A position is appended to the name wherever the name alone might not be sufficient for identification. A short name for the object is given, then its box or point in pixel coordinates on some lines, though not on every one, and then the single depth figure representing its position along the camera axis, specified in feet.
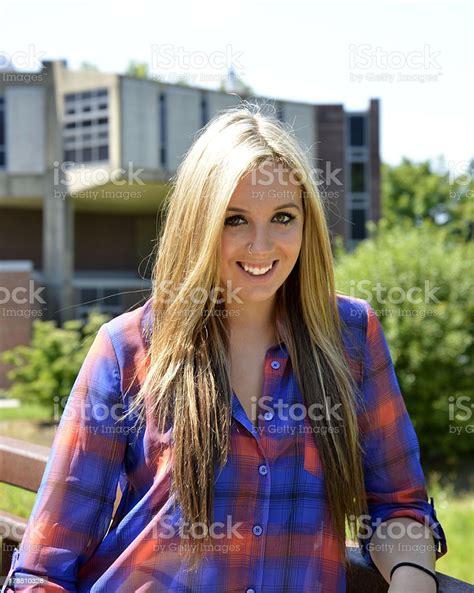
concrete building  72.43
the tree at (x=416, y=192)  121.49
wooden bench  6.20
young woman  5.77
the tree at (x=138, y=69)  136.37
